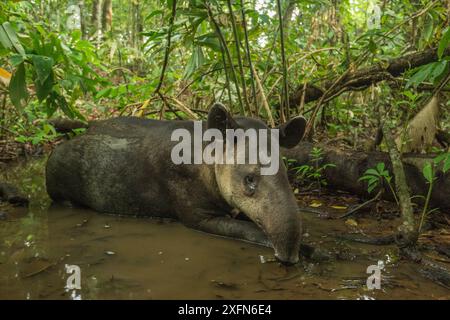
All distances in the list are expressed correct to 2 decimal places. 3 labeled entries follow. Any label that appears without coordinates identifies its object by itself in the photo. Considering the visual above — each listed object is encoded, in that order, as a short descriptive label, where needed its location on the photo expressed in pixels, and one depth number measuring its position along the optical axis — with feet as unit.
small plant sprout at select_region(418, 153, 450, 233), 9.62
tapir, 10.28
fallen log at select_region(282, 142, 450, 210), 12.75
